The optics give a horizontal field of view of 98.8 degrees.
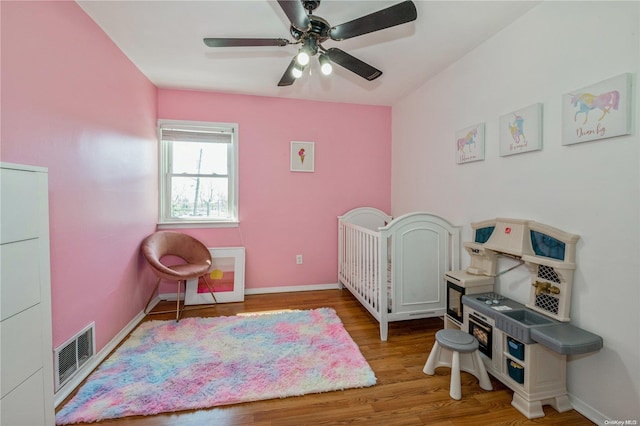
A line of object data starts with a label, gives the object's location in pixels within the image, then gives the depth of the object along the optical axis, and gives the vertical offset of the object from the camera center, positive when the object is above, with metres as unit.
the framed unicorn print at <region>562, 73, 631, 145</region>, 1.33 +0.51
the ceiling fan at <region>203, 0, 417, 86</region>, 1.33 +0.95
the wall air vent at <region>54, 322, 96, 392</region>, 1.62 -0.95
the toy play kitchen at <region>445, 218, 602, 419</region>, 1.51 -0.66
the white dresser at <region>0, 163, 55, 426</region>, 1.02 -0.38
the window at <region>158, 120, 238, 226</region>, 3.22 +0.40
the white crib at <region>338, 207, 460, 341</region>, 2.30 -0.51
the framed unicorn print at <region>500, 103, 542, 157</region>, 1.75 +0.52
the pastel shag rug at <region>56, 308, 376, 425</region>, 1.60 -1.12
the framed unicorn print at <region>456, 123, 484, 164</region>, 2.21 +0.54
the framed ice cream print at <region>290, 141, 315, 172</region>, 3.48 +0.64
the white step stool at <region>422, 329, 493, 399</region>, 1.66 -1.01
